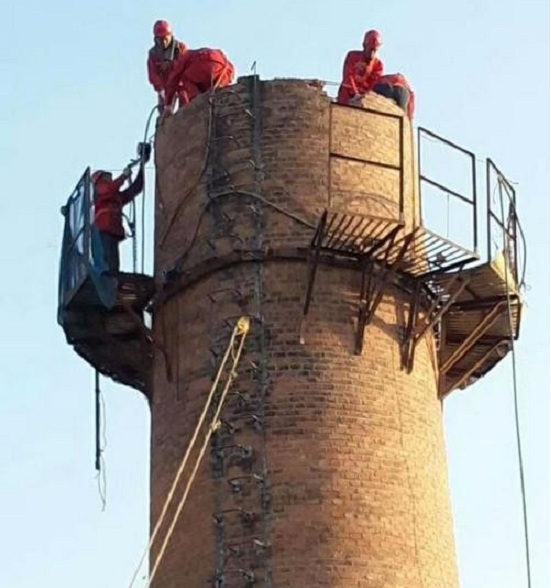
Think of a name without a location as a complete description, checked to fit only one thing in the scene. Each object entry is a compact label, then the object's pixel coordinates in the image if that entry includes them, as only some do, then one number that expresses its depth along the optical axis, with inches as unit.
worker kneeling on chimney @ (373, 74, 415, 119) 1034.7
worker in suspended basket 997.2
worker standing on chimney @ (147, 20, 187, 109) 1050.1
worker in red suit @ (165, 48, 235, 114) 1029.2
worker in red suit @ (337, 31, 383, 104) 1039.0
